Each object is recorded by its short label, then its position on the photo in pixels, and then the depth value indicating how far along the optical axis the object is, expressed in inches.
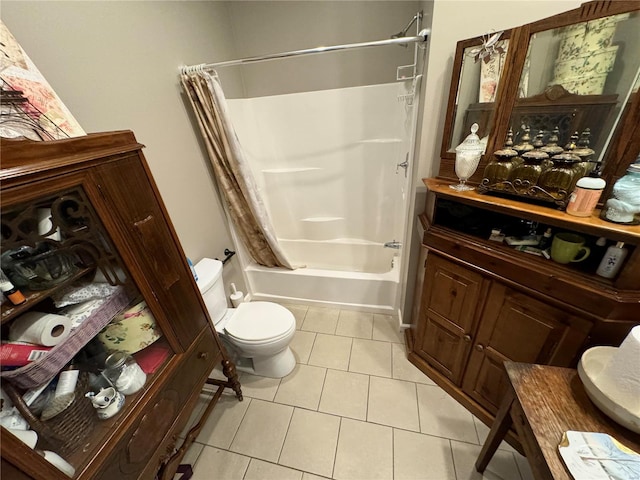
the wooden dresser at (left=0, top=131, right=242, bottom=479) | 20.8
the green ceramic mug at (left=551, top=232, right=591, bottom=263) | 32.2
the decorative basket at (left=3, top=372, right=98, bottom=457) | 23.7
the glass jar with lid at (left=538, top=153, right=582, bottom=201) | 32.3
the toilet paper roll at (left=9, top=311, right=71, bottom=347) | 23.4
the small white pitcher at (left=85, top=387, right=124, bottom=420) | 29.4
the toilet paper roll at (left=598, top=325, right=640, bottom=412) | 24.1
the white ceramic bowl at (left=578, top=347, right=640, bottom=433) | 24.9
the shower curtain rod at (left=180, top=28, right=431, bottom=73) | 43.9
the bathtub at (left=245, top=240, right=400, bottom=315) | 74.7
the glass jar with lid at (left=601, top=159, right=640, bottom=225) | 27.5
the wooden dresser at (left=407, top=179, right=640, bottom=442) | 29.7
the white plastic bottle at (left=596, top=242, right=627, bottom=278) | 28.7
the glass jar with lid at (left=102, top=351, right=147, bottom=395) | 32.0
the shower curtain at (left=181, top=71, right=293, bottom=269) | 53.1
